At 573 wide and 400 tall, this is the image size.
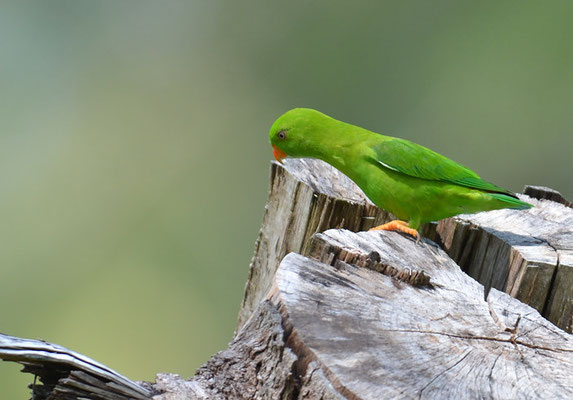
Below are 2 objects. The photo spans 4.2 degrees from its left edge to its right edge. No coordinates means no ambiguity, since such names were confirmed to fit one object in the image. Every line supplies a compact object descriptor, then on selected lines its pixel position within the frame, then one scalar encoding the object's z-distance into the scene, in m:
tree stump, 3.40
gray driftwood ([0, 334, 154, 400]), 3.54
